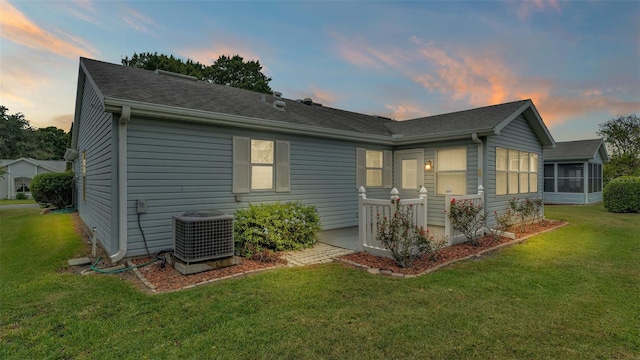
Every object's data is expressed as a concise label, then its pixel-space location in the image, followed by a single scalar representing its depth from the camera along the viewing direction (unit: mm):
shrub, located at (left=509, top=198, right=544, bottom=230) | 8398
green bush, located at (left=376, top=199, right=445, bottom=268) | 4883
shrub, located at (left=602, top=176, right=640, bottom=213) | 12711
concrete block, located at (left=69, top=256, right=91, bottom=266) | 5074
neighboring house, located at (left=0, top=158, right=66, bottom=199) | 27000
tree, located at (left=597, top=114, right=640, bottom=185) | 21531
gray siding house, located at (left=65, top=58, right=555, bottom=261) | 5250
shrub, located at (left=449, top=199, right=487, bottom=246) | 6316
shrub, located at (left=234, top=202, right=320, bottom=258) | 5586
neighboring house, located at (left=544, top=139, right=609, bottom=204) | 16969
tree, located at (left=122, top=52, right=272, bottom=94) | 26062
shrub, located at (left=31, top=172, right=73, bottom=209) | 13531
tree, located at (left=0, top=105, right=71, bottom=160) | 36812
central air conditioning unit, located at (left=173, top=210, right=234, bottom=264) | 4523
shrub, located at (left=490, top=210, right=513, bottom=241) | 7311
